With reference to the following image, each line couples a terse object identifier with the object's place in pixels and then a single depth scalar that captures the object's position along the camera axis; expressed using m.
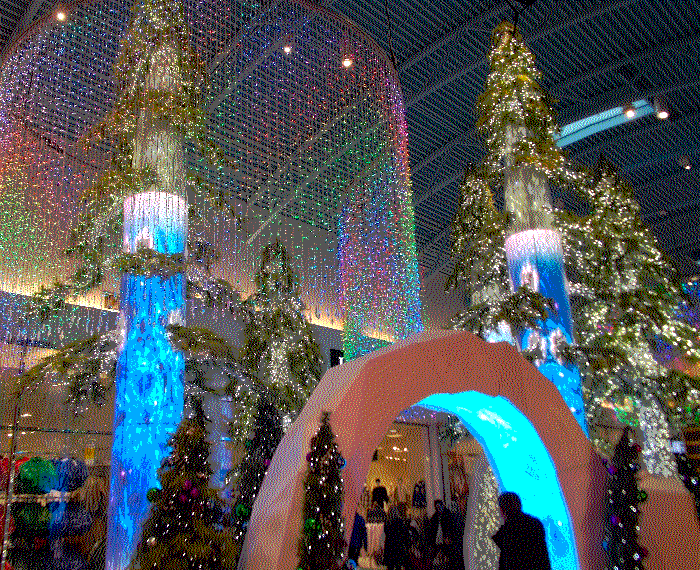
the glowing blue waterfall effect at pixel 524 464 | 4.73
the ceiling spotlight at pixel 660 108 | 12.55
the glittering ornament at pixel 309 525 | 3.24
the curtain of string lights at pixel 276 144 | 6.70
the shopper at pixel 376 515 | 9.83
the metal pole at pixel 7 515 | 6.65
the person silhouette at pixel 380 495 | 9.48
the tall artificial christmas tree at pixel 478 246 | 8.84
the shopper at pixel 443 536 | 7.48
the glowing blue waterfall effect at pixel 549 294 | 7.72
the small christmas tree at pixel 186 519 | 3.44
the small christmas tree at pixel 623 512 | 4.86
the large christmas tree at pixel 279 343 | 7.31
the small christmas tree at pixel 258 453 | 6.23
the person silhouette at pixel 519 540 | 3.65
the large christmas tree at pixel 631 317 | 8.64
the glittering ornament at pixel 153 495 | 3.54
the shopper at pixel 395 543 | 7.82
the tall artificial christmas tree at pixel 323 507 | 3.24
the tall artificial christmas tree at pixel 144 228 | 5.97
